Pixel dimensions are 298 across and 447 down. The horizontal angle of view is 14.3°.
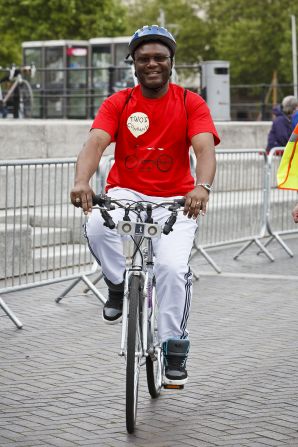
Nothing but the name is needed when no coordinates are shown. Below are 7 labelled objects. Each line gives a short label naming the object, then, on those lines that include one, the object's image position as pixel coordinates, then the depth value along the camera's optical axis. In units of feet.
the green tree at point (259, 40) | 207.41
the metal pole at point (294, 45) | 192.44
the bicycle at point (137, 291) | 17.83
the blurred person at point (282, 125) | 53.92
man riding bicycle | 19.06
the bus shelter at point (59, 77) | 94.48
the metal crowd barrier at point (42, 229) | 30.22
